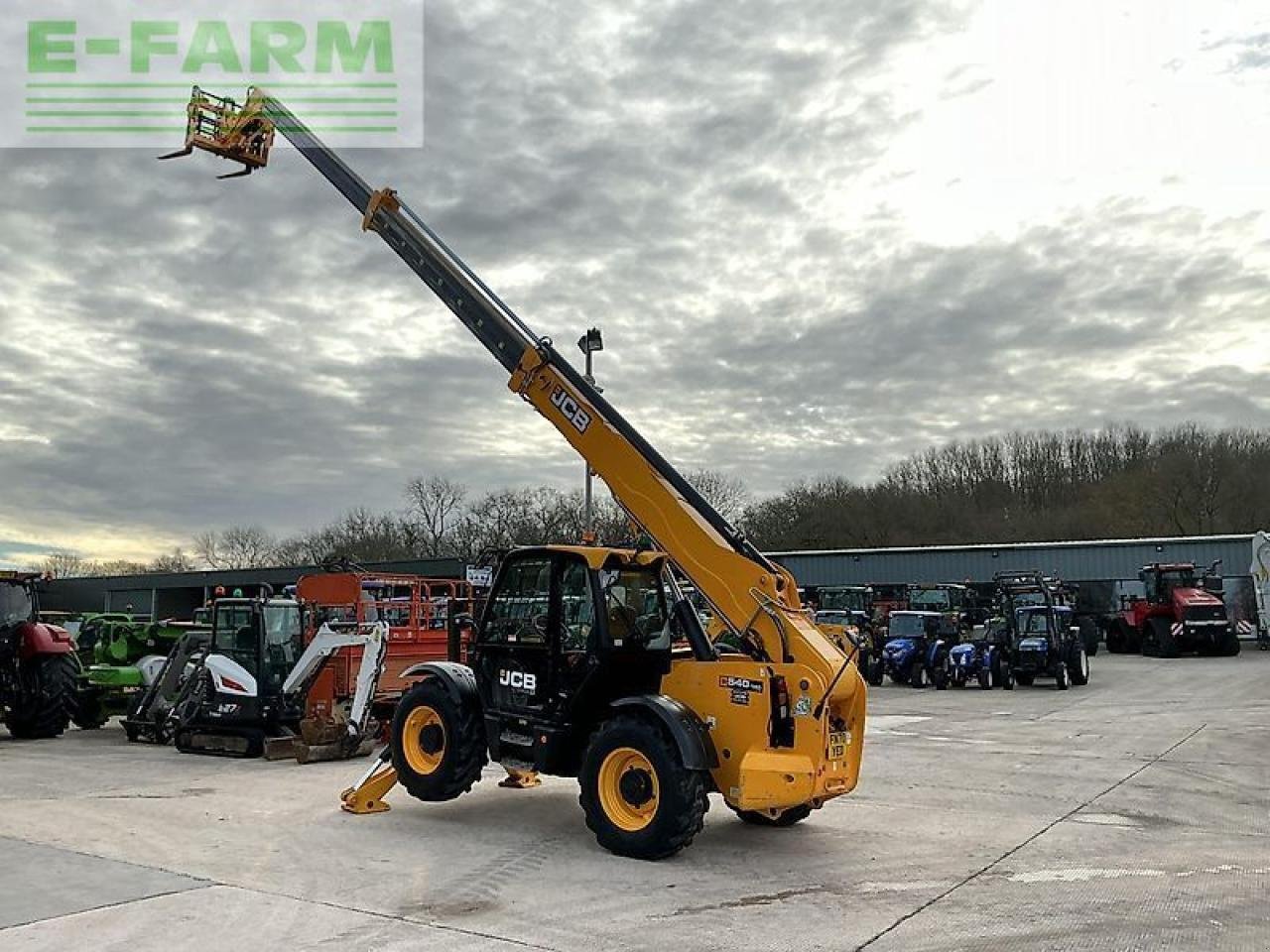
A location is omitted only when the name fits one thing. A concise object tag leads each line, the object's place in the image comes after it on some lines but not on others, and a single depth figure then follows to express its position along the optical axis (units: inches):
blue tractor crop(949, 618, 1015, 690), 965.8
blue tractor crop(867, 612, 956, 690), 1003.3
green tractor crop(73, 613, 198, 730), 687.1
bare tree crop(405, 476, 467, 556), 2874.0
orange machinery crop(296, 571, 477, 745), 560.4
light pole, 767.7
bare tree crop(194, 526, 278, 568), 3356.3
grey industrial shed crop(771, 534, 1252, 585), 1599.4
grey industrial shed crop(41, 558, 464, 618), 2388.0
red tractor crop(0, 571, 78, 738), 618.2
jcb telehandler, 306.7
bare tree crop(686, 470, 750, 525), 2581.2
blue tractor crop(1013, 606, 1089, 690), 931.3
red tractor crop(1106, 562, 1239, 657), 1250.0
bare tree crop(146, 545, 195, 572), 3432.6
